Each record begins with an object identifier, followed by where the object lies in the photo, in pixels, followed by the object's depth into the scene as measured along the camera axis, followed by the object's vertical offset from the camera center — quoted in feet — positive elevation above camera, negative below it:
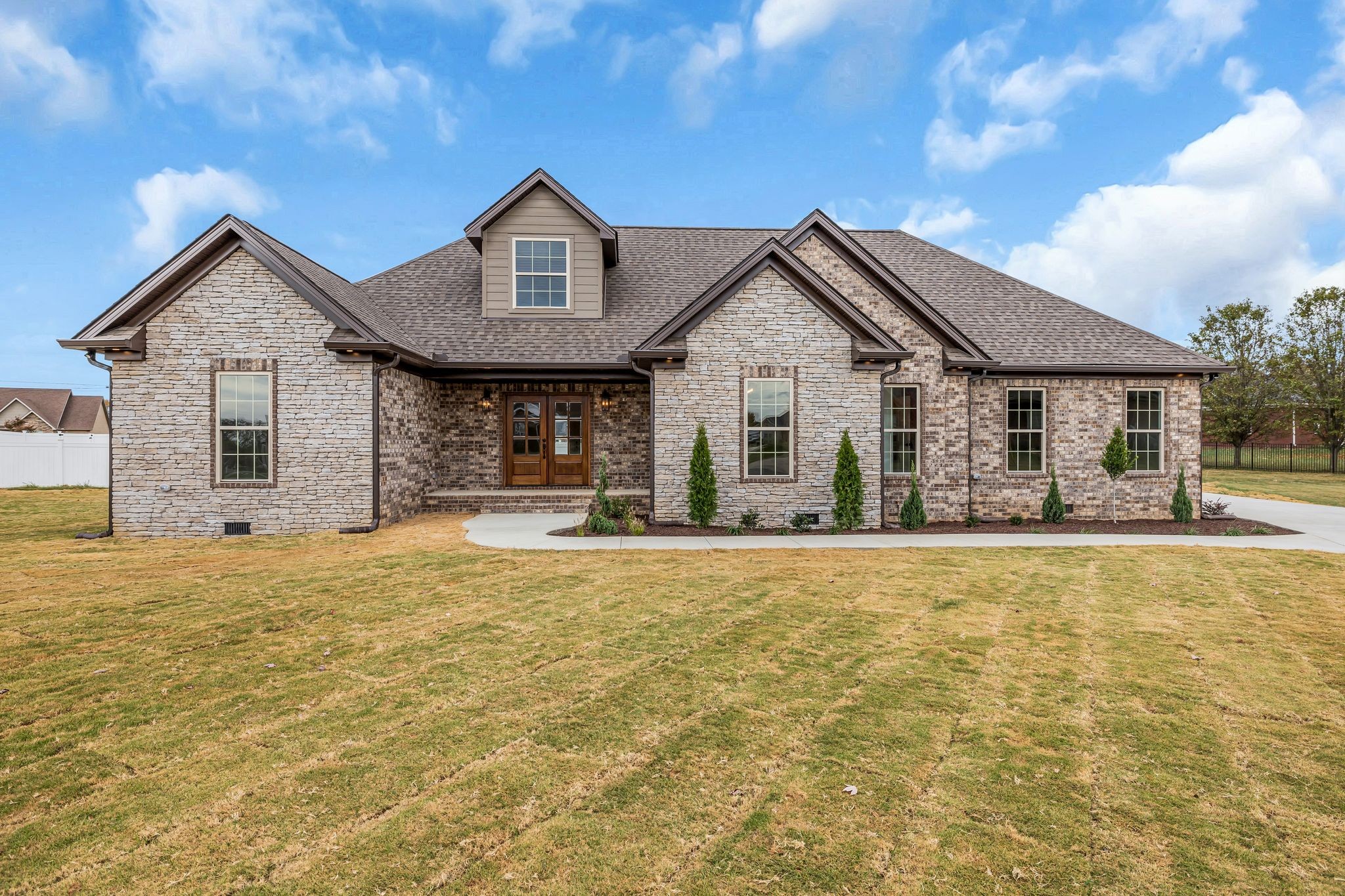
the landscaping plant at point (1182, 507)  42.34 -4.55
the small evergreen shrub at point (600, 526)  36.76 -5.08
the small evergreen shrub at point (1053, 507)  42.73 -4.60
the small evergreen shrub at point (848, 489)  38.47 -2.89
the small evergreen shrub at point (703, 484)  38.42 -2.57
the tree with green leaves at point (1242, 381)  110.32 +12.25
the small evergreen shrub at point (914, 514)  40.16 -4.75
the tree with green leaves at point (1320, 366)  97.55 +13.76
